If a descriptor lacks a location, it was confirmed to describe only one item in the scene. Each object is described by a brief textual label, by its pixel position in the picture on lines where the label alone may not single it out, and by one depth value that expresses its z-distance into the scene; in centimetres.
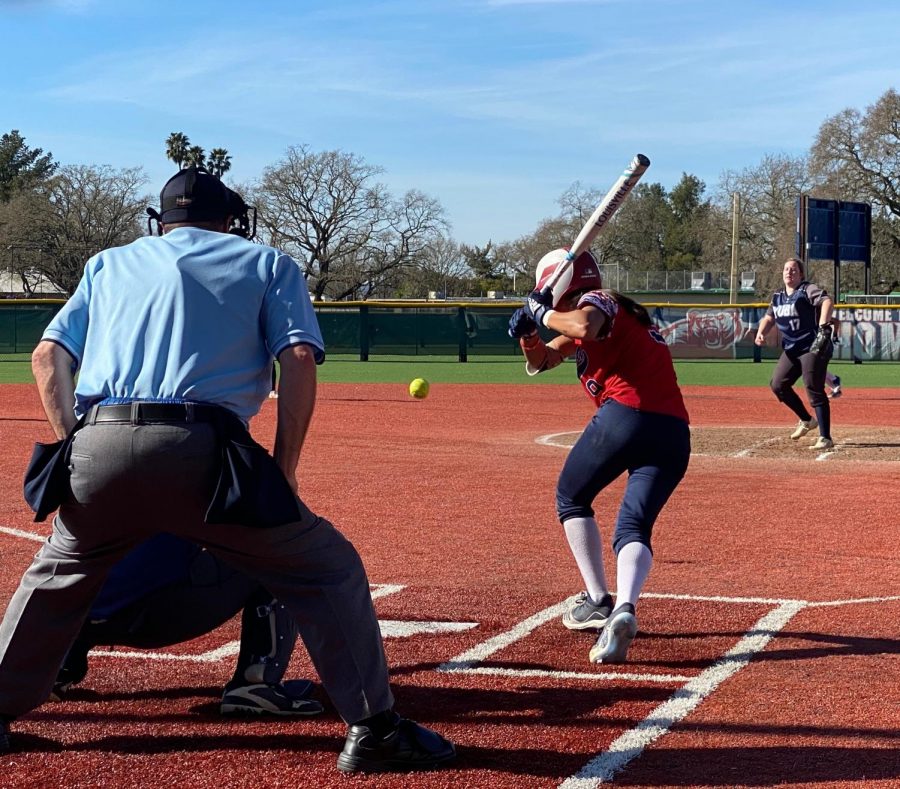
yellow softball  2031
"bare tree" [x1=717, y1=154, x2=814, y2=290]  7044
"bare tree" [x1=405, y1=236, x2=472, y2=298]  6829
